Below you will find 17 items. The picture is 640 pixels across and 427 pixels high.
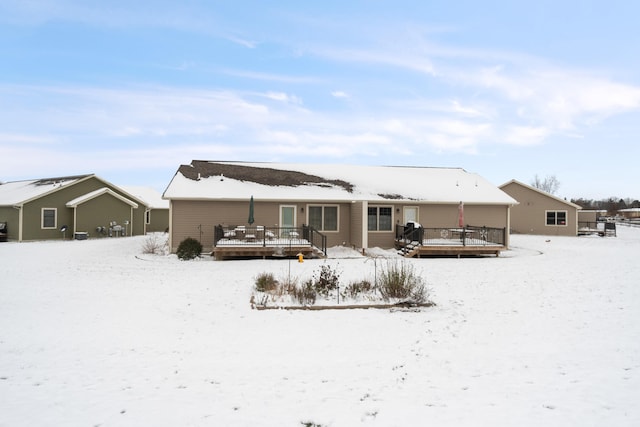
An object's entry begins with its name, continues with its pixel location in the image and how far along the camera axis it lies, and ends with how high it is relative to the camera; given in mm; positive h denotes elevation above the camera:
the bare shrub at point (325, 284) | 10712 -1591
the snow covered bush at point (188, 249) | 18297 -1166
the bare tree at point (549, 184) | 85250 +7548
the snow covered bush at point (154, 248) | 20631 -1300
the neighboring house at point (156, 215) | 40875 +691
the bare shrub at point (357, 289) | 10648 -1706
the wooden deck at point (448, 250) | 20047 -1343
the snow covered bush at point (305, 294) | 9992 -1710
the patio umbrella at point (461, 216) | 21031 +285
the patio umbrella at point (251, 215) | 19622 +322
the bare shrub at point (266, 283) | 11258 -1636
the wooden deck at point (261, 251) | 18484 -1277
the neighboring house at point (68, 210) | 28625 +910
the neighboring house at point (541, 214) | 35375 +658
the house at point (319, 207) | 20438 +749
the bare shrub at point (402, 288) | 10109 -1606
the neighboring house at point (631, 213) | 85906 +1743
